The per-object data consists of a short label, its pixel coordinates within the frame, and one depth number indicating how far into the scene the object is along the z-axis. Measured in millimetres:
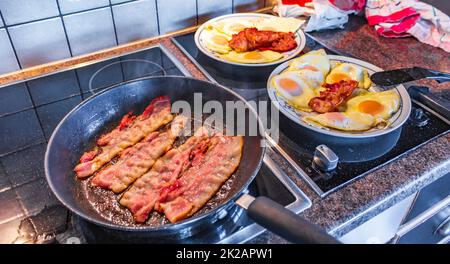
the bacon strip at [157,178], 686
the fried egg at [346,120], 798
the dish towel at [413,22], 1157
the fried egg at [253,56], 1032
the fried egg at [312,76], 938
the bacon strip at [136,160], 736
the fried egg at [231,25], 1152
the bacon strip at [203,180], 683
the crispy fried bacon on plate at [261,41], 1078
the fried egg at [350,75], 945
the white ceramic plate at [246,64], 1021
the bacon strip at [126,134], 770
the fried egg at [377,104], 840
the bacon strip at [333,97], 853
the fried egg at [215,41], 1080
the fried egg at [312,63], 970
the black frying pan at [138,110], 551
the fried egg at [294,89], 878
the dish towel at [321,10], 1198
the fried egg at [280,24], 1171
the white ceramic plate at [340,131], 781
